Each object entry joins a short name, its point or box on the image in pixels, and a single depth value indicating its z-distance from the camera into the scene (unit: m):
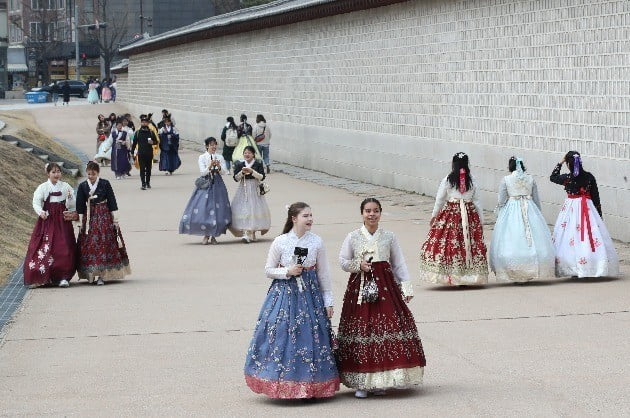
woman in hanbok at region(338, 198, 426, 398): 9.99
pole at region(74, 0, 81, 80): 101.69
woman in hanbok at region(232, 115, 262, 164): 24.27
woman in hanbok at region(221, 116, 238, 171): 35.24
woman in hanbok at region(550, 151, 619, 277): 16.00
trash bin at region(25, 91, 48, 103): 88.69
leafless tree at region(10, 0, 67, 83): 115.44
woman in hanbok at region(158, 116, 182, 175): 37.38
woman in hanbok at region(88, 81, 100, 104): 81.12
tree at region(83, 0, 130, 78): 108.19
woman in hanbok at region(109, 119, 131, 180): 36.94
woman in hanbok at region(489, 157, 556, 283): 15.98
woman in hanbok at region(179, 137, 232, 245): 22.12
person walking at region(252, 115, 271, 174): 36.41
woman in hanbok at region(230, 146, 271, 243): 22.08
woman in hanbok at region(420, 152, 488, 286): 15.86
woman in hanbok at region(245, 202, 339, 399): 9.89
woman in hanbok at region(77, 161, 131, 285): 17.53
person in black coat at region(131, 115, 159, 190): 33.34
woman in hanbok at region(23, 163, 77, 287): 17.33
